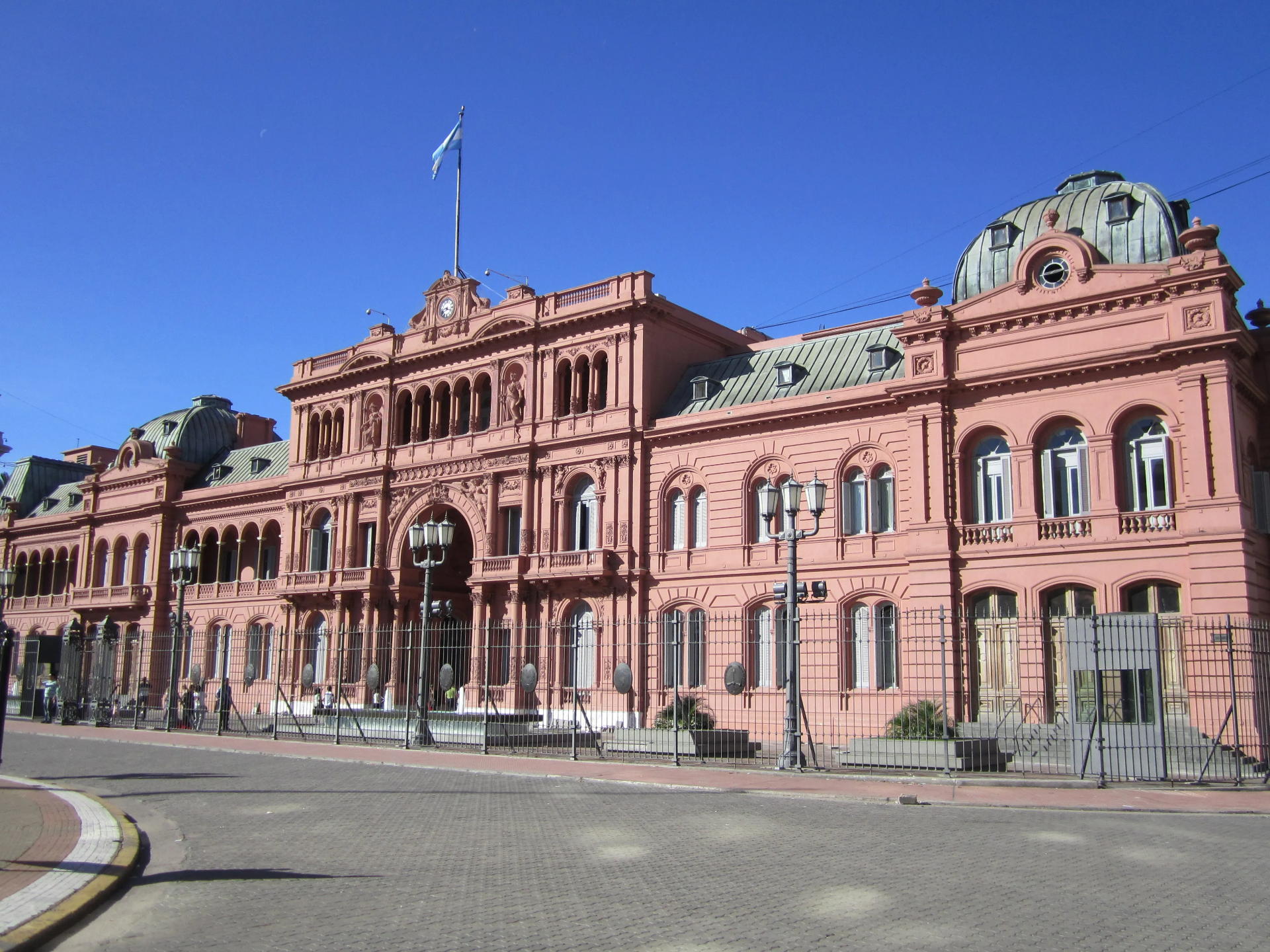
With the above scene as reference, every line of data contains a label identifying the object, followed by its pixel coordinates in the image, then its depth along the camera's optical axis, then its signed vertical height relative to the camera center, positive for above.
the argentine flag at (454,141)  45.69 +20.94
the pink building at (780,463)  28.06 +6.54
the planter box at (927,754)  22.30 -1.54
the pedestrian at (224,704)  34.56 -1.01
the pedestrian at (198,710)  37.53 -1.29
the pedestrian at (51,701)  39.44 -1.07
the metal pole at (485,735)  27.40 -1.51
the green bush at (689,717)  27.44 -1.06
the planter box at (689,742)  26.02 -1.57
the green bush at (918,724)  23.56 -1.00
